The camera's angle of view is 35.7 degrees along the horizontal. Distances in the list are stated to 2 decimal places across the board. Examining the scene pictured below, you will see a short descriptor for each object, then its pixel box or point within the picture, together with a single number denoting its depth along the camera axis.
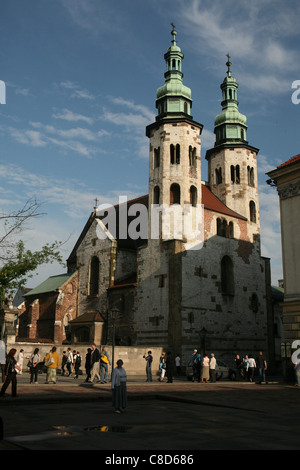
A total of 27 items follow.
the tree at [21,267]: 17.53
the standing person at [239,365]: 30.05
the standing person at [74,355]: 28.22
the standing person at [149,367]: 24.11
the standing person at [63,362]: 28.25
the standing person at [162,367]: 25.47
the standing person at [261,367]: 25.08
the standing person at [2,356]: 16.17
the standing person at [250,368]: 27.64
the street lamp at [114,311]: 25.14
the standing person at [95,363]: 22.07
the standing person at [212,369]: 25.20
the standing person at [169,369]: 24.28
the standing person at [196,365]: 25.56
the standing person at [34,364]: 20.98
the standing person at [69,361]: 27.41
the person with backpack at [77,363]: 26.18
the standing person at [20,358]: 26.22
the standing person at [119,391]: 12.20
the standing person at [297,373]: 22.06
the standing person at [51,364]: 20.66
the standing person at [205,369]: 24.98
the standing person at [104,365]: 22.12
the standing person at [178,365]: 31.95
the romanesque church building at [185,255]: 35.94
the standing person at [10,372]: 14.57
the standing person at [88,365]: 22.63
